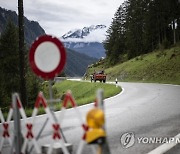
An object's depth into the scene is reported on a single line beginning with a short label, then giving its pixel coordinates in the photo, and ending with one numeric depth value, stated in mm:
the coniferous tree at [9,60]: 86097
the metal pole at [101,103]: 8796
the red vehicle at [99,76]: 91260
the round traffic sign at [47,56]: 10492
